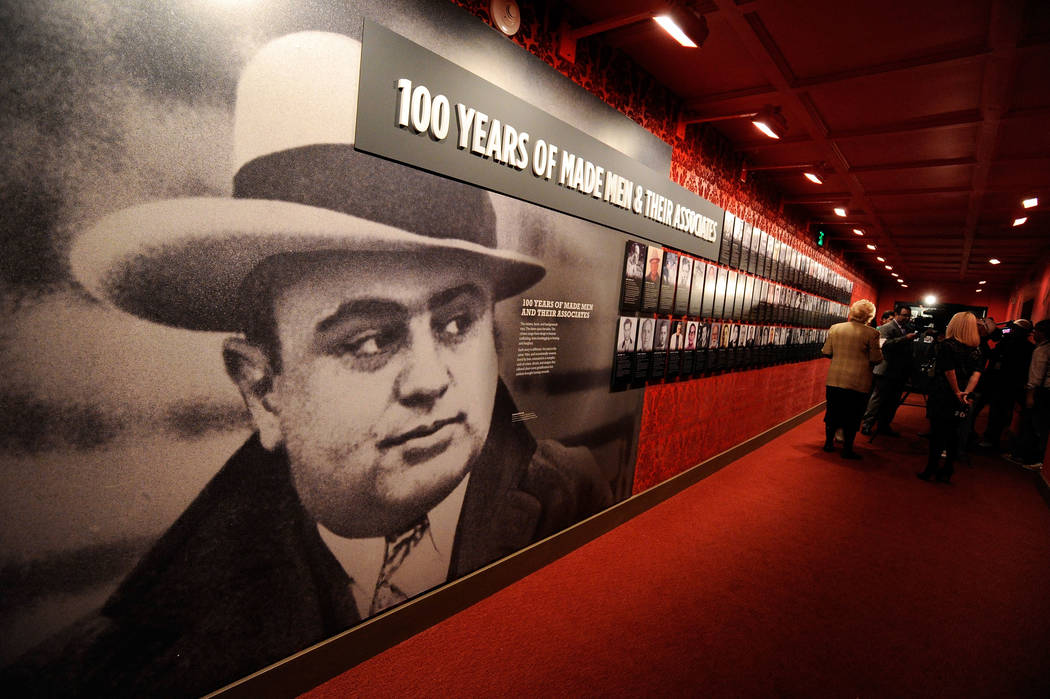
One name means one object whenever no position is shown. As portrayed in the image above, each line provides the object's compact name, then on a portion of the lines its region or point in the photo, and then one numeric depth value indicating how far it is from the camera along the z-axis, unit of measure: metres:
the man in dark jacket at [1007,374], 6.22
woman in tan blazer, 5.40
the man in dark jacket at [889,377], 6.54
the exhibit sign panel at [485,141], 1.84
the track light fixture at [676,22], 2.22
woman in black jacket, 4.44
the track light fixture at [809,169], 4.63
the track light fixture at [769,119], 3.48
